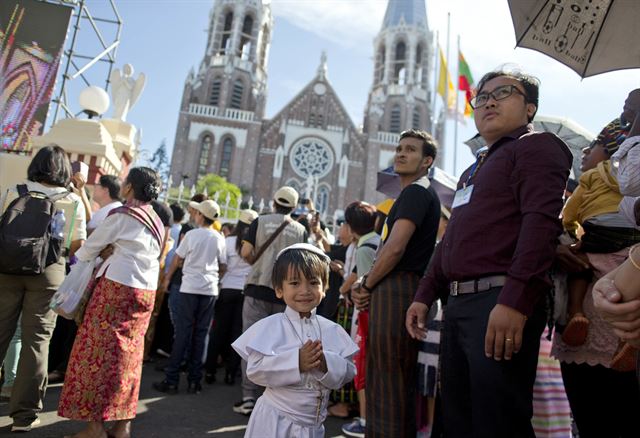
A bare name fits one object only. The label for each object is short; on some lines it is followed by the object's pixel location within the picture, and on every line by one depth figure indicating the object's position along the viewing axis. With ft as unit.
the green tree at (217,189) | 100.27
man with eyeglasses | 5.65
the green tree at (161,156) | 206.49
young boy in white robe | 6.55
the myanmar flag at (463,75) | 56.49
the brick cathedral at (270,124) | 118.83
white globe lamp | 21.89
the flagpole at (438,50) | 61.24
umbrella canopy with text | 8.27
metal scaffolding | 27.50
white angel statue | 24.66
